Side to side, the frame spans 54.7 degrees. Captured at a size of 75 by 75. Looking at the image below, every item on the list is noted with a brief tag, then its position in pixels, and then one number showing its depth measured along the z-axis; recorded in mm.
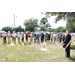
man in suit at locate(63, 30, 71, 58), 5541
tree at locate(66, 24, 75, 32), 56356
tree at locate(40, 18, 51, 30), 60750
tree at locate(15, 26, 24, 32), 44950
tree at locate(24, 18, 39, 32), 51081
